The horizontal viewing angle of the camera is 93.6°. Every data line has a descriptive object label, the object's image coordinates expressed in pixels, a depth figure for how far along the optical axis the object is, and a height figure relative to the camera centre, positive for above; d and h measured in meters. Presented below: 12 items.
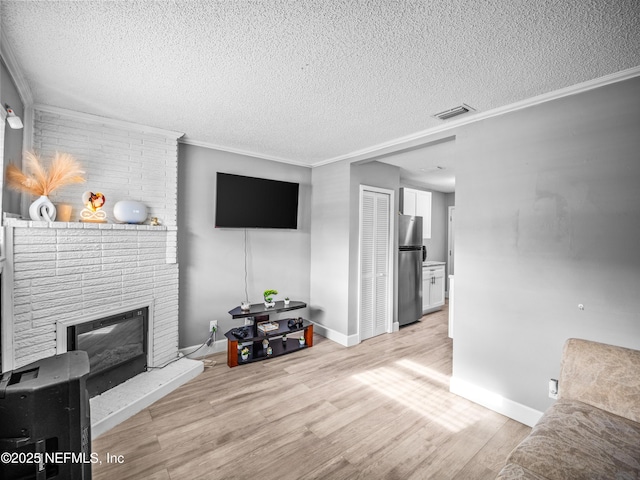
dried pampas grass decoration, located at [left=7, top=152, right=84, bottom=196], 2.17 +0.47
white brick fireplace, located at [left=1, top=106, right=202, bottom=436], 2.09 -0.13
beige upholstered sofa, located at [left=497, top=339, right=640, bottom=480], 1.23 -0.90
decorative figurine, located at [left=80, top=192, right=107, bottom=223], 2.55 +0.25
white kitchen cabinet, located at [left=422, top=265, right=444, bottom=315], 5.46 -0.92
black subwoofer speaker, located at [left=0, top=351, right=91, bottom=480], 1.09 -0.71
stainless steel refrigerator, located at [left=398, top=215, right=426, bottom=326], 4.61 -0.47
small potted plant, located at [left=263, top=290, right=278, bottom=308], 3.64 -0.73
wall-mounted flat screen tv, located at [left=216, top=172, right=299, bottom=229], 3.50 +0.44
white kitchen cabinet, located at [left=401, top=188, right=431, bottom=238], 5.18 +0.64
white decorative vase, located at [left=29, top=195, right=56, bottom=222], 2.22 +0.20
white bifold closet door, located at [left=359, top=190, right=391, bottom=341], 4.09 -0.35
